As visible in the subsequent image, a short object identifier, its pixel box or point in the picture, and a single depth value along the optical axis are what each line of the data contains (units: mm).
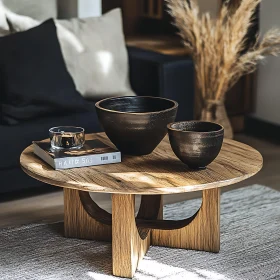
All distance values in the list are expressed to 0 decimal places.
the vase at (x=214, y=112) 5219
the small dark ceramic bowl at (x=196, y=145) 3068
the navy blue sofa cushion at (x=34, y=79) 4243
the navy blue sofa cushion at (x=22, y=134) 4079
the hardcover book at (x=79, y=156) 3126
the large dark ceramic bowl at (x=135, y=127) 3209
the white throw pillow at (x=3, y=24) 4760
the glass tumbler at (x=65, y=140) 3331
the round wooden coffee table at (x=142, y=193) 2942
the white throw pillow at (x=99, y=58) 4712
